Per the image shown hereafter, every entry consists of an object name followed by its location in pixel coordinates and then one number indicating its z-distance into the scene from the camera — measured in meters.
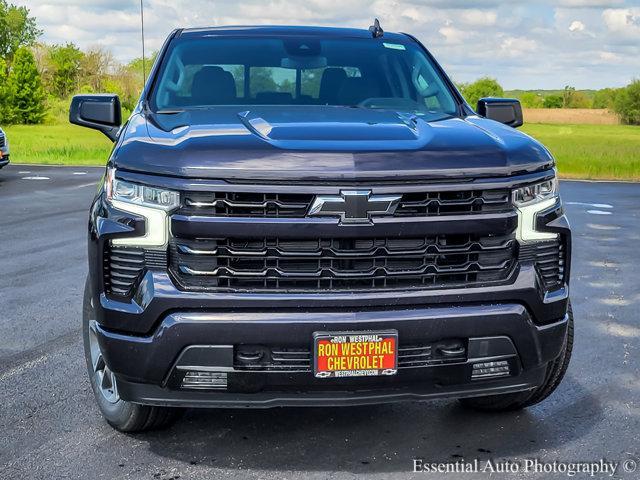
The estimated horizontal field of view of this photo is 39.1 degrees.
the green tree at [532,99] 110.25
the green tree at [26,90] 69.94
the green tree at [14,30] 99.91
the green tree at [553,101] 113.76
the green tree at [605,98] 80.75
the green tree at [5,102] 68.44
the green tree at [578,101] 100.00
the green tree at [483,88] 83.84
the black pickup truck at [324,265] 3.37
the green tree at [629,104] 71.31
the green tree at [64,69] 94.19
